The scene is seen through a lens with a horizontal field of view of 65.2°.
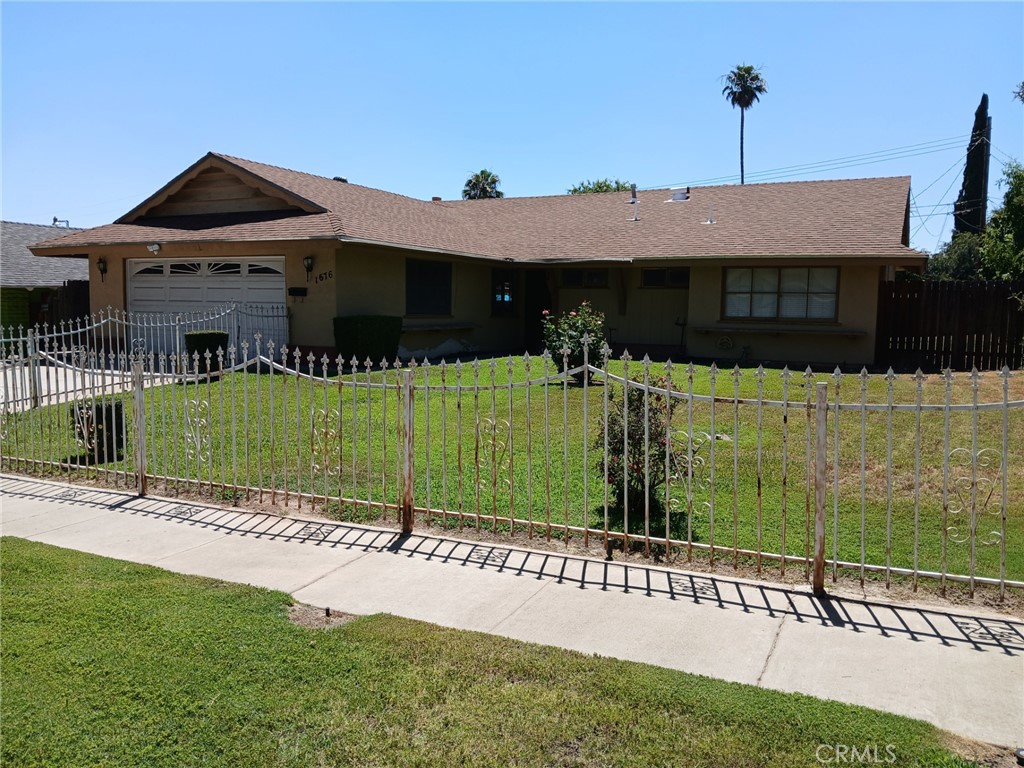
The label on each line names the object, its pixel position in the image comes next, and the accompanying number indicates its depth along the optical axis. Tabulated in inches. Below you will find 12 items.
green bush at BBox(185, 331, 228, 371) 634.2
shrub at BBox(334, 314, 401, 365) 655.1
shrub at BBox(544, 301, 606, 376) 528.4
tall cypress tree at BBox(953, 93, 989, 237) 1700.3
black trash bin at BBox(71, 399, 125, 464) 347.9
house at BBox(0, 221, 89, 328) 945.5
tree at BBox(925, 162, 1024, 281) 1079.6
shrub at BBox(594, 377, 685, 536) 260.2
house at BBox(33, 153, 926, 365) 705.0
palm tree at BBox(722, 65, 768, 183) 2096.5
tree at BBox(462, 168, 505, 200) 2102.6
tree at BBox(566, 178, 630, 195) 2165.5
